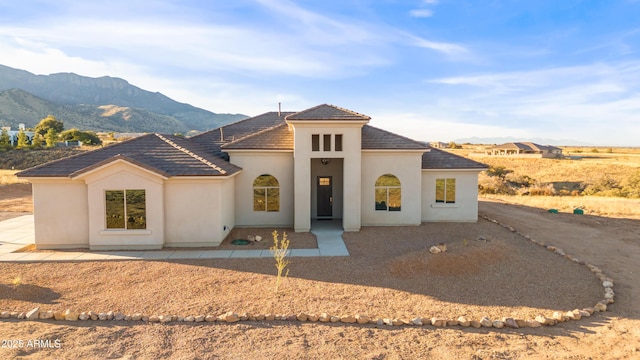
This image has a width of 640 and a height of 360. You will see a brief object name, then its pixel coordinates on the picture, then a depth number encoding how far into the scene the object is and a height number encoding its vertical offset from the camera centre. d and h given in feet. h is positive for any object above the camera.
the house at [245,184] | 49.55 -2.70
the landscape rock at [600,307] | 30.89 -11.95
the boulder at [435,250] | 43.29 -9.93
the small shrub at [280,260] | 34.68 -11.09
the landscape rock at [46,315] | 28.78 -11.60
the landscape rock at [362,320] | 28.30 -11.85
